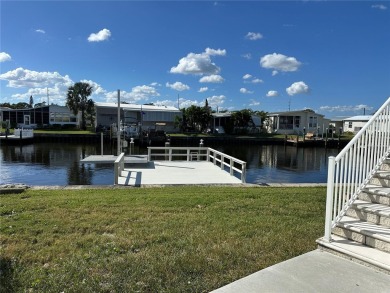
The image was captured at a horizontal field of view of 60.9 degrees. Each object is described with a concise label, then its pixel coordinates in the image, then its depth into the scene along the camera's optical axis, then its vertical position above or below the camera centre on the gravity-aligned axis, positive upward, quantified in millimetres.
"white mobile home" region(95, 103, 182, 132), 48500 +1630
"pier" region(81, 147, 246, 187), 10984 -1748
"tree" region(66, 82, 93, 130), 53281 +4455
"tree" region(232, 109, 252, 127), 54438 +1844
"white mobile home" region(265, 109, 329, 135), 57438 +1240
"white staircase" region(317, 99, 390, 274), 3779 -1014
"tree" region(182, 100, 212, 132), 52969 +1700
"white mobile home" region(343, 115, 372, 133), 63059 +1435
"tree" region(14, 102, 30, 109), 81000 +4980
